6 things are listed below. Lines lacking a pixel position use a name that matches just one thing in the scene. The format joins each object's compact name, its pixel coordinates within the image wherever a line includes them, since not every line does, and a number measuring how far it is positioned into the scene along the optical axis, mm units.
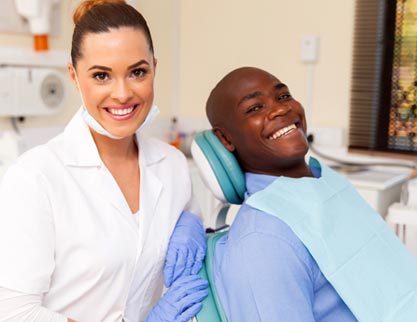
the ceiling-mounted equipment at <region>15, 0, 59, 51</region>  2250
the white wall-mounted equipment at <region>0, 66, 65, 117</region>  2197
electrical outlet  2730
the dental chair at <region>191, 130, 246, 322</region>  1287
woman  1055
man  1056
